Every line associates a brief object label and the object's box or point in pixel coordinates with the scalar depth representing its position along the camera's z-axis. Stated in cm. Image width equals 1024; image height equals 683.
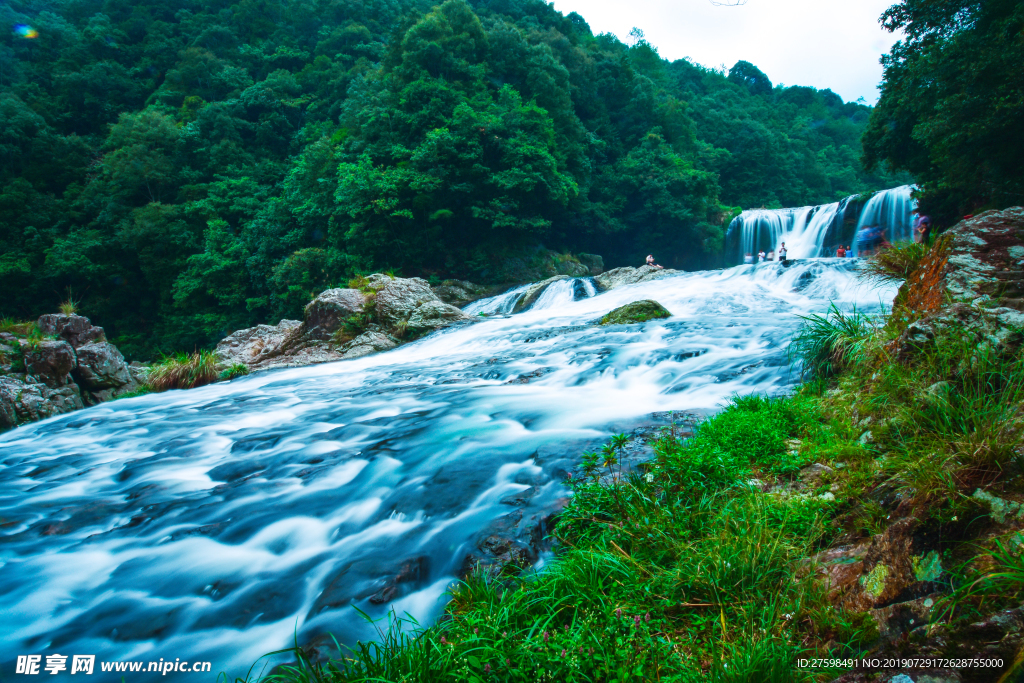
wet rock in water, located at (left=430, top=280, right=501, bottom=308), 2139
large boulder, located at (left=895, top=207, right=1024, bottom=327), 319
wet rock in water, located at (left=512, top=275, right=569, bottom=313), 1798
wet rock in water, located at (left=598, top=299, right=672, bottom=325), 1000
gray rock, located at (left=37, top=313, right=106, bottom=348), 1215
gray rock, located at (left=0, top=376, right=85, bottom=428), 837
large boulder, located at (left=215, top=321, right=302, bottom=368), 1445
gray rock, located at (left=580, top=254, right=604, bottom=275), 2898
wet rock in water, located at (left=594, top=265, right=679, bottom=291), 1941
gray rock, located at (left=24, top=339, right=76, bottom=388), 964
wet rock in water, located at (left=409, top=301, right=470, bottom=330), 1416
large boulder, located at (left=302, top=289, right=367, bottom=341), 1416
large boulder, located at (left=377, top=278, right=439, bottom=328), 1432
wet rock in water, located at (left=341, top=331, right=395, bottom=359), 1312
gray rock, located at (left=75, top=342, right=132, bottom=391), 1048
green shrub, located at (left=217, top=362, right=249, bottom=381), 1136
